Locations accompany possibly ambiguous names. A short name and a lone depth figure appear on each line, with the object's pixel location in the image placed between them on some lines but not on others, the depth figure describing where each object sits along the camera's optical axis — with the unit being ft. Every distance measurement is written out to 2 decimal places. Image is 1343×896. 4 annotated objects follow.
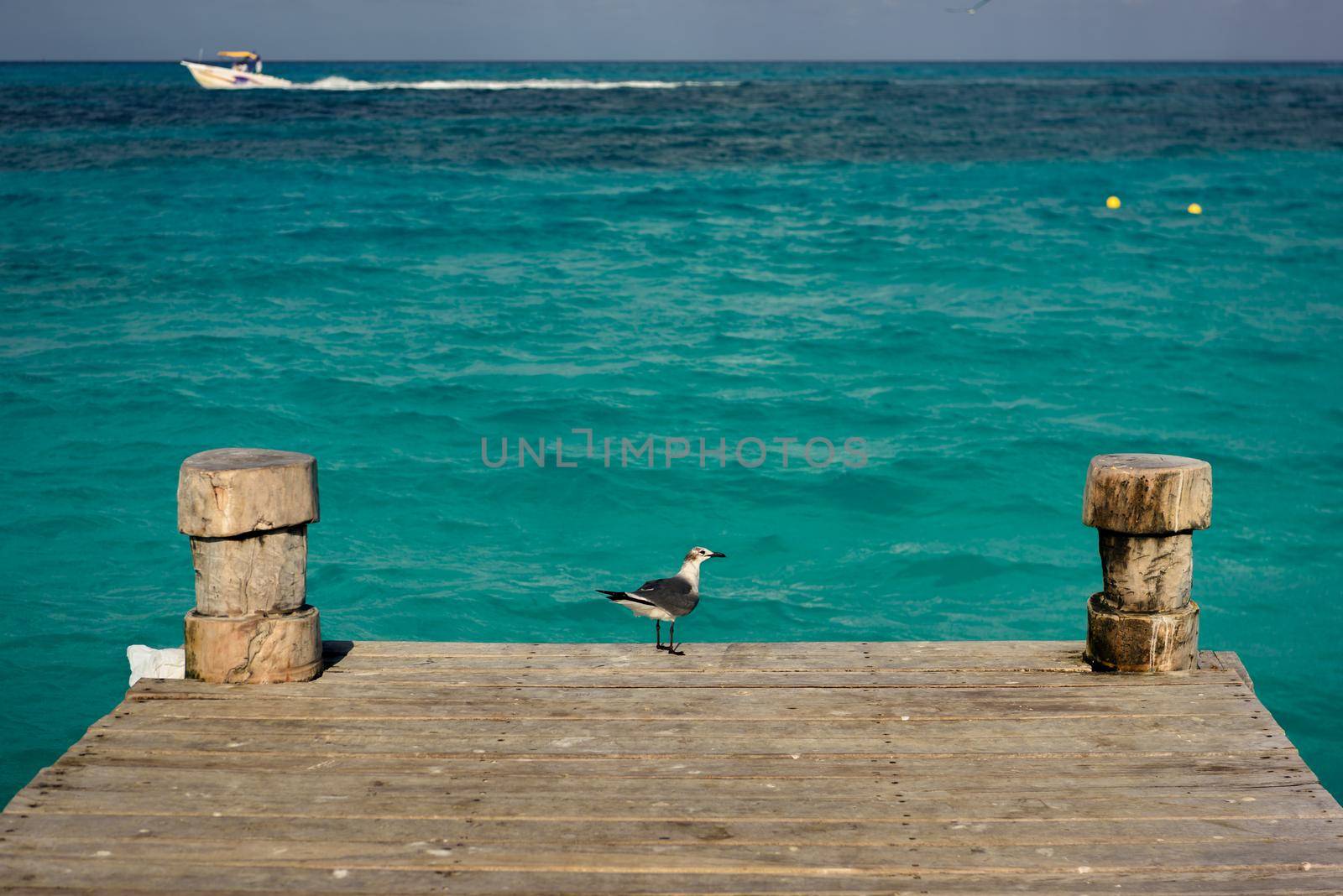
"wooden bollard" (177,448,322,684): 16.28
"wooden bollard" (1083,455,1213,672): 16.76
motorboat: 265.42
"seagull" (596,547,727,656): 18.56
